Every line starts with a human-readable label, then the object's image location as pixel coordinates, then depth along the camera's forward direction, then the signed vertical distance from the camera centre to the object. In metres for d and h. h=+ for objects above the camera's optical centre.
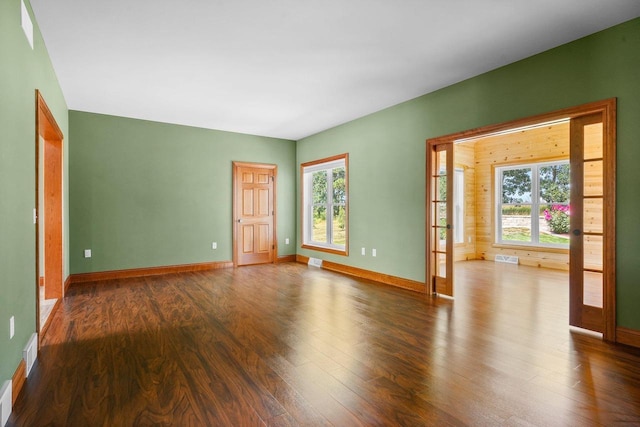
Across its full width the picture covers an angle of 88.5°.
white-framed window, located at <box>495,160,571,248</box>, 6.49 +0.13
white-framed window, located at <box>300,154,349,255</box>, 6.17 +0.13
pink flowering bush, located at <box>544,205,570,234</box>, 6.45 -0.16
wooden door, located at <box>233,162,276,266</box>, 6.48 -0.05
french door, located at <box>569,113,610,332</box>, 2.92 -0.12
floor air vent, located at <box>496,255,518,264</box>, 6.89 -1.04
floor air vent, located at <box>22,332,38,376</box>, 2.22 -0.99
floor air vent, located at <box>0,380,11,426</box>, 1.68 -1.01
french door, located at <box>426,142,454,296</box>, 4.20 -0.09
